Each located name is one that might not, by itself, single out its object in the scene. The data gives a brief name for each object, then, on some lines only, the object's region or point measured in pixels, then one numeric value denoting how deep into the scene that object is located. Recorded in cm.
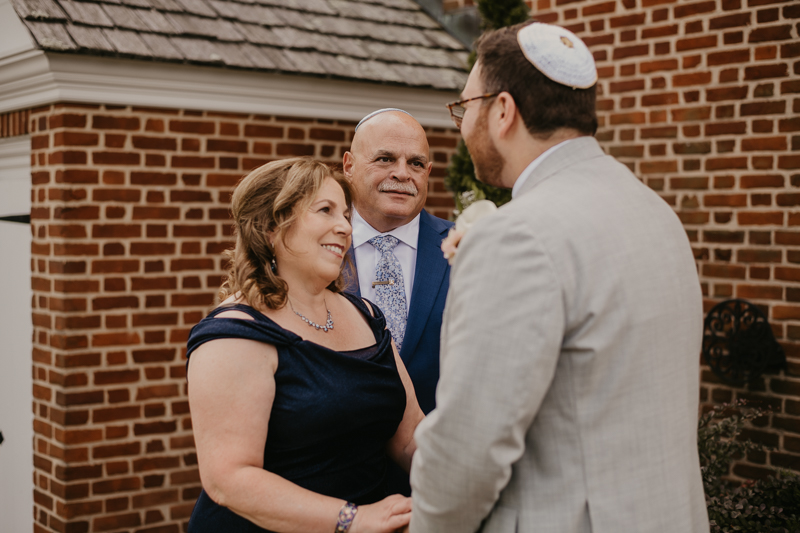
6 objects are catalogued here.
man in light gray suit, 141
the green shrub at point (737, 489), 319
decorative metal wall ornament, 372
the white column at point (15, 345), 422
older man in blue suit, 289
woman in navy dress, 186
